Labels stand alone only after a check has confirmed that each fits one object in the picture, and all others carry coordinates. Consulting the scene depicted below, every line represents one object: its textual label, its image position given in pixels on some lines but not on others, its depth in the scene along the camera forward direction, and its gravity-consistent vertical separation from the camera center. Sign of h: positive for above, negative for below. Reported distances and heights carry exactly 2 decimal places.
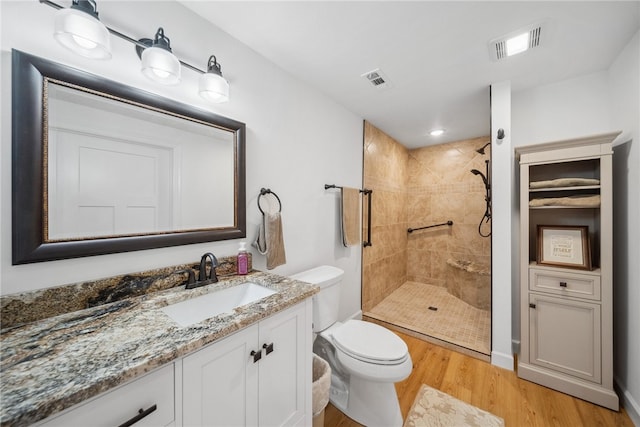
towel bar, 2.57 -0.01
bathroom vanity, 0.54 -0.40
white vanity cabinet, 0.76 -0.61
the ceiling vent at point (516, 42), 1.39 +1.07
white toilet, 1.37 -0.89
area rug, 1.44 -1.28
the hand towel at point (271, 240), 1.54 -0.17
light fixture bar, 0.84 +0.75
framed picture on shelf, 1.67 -0.25
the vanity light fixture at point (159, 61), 1.03 +0.68
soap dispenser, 1.40 -0.28
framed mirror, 0.82 +0.21
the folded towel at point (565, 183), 1.65 +0.22
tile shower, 2.69 -0.46
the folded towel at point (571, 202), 1.60 +0.08
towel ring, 1.59 +0.15
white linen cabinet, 1.55 -0.44
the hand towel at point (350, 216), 2.27 -0.02
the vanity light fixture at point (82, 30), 0.82 +0.66
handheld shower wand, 2.67 +0.11
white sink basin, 1.05 -0.43
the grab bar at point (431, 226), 3.61 -0.20
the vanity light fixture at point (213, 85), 1.24 +0.69
